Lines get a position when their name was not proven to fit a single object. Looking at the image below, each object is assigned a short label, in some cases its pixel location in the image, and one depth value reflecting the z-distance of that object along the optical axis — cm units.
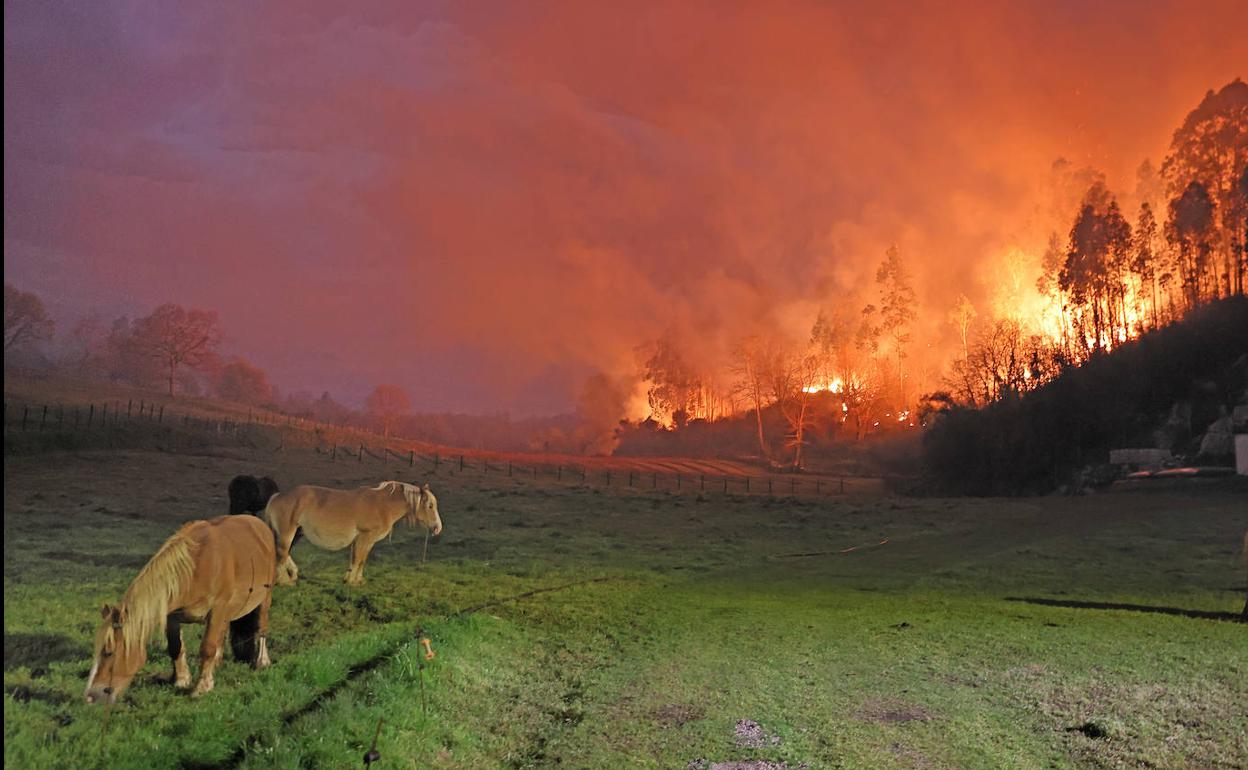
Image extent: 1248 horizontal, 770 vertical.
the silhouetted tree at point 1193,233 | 8033
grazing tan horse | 640
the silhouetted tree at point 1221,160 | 8256
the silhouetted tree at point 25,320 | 8136
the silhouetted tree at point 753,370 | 12310
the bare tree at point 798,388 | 11031
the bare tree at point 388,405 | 17212
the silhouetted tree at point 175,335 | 11269
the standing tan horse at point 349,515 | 1408
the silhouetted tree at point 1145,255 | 8456
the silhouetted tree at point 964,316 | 11981
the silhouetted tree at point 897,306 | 12888
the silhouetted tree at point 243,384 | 15512
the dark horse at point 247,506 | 931
